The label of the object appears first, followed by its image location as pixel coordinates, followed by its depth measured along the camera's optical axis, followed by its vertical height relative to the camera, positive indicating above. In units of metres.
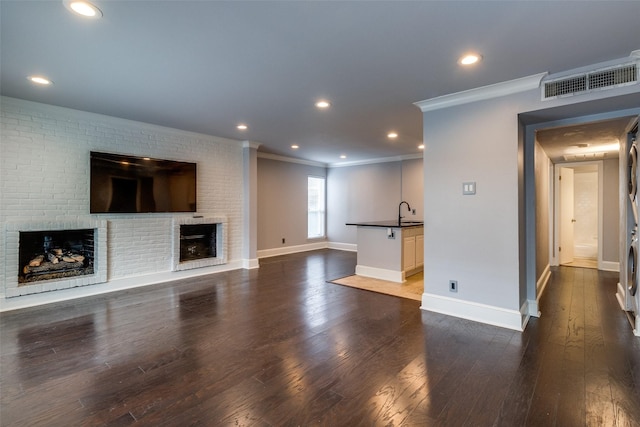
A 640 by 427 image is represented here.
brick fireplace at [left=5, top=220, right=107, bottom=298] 3.75 -0.52
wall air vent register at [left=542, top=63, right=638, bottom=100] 2.60 +1.16
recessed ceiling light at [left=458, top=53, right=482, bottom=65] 2.56 +1.30
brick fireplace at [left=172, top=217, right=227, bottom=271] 5.27 -0.49
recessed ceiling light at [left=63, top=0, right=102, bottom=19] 1.94 +1.32
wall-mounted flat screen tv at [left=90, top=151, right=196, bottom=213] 4.39 +0.47
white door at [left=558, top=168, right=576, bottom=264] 6.61 -0.05
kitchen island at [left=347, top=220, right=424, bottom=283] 5.10 -0.60
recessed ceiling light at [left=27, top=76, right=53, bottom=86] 3.10 +1.37
